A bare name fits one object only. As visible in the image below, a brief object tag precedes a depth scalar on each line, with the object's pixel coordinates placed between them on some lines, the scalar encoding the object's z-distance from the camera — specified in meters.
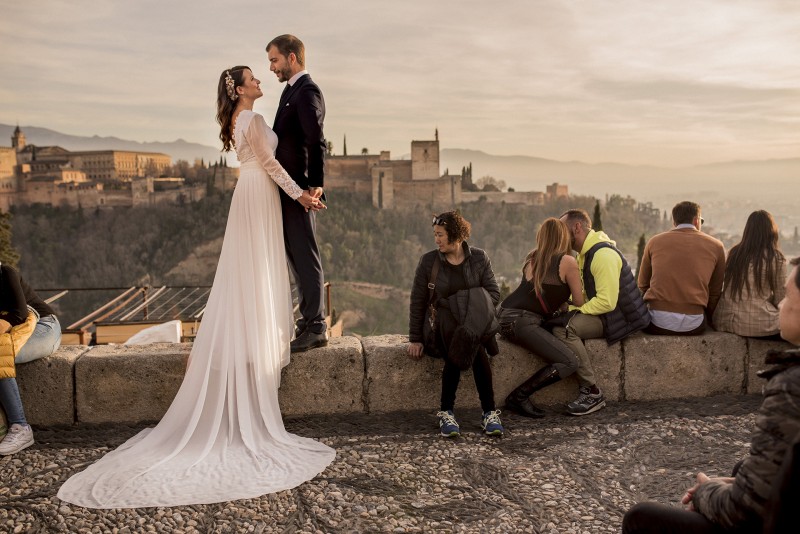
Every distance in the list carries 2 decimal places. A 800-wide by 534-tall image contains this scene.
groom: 3.78
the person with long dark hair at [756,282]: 4.15
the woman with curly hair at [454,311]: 3.65
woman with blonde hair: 3.94
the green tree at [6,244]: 31.34
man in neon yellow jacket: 4.01
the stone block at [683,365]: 4.16
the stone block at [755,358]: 4.20
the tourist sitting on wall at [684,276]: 4.20
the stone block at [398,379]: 3.93
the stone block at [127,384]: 3.78
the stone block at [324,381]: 3.86
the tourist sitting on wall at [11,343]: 3.50
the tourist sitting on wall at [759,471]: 1.64
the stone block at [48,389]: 3.74
